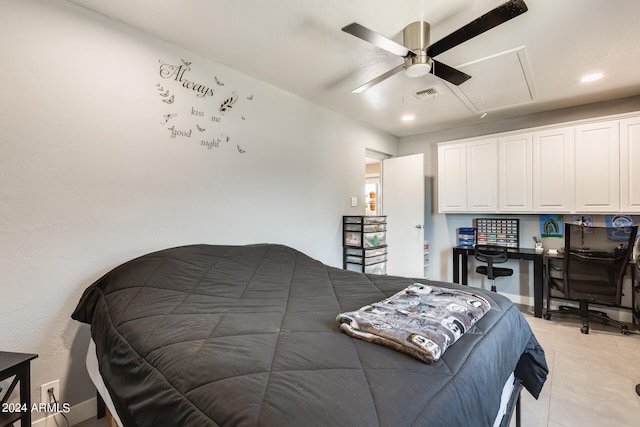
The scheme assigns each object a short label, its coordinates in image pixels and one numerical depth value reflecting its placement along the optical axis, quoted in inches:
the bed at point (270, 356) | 27.9
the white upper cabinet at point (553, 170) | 128.3
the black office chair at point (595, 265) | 111.0
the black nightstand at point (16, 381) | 47.4
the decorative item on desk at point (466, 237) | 161.0
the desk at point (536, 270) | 131.5
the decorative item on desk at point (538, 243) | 138.8
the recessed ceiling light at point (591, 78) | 102.2
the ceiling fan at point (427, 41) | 55.8
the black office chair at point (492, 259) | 134.8
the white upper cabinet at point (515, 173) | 137.9
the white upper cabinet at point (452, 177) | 156.5
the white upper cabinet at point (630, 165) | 114.4
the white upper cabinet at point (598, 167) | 118.5
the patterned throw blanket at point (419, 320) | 36.4
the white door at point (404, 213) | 163.0
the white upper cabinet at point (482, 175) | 146.9
